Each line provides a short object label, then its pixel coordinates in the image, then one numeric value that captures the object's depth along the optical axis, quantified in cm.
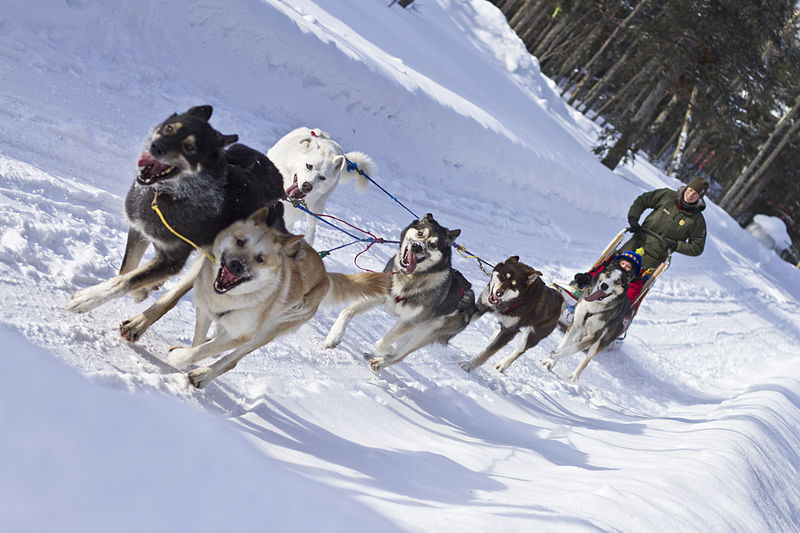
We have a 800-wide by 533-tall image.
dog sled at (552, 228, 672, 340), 1431
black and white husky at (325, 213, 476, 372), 945
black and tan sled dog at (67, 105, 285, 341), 589
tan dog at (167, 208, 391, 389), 595
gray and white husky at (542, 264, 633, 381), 1324
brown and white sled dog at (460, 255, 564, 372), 1123
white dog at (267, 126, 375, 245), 995
